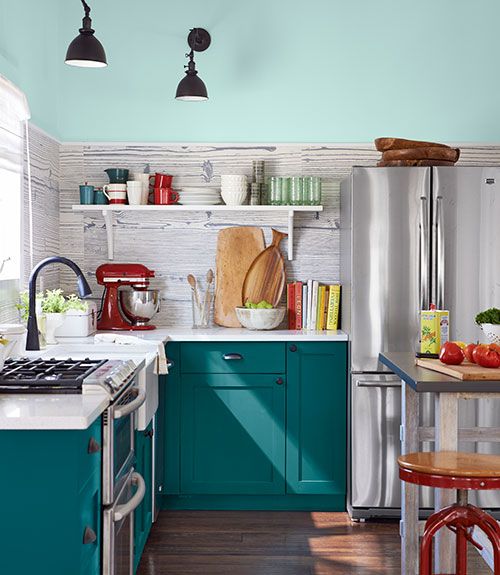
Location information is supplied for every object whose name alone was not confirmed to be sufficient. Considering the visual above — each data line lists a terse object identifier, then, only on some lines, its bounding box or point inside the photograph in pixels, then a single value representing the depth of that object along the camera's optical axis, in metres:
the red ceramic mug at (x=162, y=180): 5.18
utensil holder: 5.21
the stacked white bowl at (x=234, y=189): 5.14
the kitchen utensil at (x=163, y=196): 5.14
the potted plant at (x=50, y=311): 4.28
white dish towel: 4.10
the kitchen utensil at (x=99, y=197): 5.17
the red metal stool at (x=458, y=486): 2.78
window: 4.10
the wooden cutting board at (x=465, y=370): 3.08
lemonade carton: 3.65
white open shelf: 5.08
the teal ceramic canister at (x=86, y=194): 5.12
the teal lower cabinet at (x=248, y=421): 4.80
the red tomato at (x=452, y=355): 3.33
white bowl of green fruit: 5.03
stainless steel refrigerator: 4.62
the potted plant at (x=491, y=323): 3.57
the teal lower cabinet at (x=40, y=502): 2.36
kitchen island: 3.03
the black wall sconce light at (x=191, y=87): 4.84
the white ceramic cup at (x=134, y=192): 5.11
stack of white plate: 5.15
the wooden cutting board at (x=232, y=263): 5.30
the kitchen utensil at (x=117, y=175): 5.13
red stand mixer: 5.05
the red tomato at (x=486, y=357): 3.23
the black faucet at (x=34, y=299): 3.90
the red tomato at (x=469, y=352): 3.35
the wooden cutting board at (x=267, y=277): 5.30
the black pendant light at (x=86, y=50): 4.11
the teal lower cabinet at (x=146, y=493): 3.60
